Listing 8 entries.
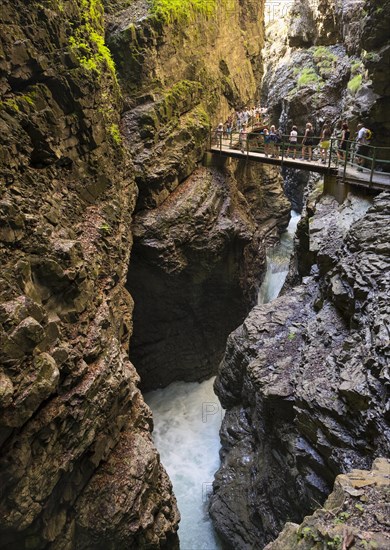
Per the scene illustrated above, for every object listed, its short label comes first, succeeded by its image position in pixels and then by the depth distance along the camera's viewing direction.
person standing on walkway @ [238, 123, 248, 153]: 20.73
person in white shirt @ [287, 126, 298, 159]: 16.55
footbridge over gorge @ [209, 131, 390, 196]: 11.91
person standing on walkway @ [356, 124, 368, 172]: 13.22
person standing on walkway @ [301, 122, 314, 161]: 14.98
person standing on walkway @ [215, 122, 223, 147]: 17.59
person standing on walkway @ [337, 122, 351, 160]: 14.41
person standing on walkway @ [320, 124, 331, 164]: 14.49
